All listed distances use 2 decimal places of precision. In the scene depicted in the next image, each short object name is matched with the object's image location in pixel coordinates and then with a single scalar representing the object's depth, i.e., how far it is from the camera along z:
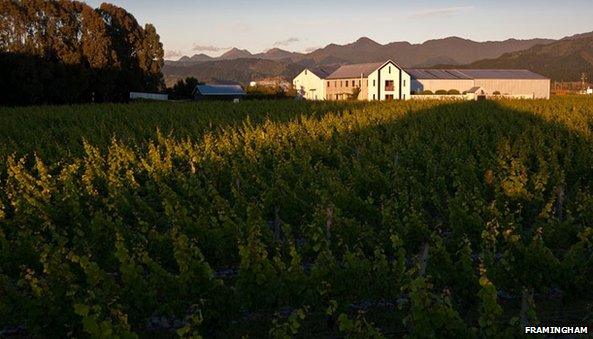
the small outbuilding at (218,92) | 85.62
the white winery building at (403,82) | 88.69
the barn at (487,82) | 98.88
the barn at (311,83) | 99.88
